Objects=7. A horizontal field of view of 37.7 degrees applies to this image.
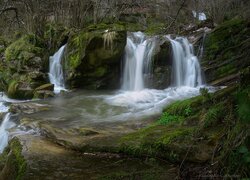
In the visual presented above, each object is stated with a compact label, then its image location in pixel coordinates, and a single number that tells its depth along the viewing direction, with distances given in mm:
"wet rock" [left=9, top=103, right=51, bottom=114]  11619
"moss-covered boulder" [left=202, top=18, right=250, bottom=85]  14364
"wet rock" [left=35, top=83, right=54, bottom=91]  15437
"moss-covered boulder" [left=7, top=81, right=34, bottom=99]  15227
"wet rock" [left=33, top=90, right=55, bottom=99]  14648
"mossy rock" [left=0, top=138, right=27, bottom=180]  4301
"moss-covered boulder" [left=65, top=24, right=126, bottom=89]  15805
